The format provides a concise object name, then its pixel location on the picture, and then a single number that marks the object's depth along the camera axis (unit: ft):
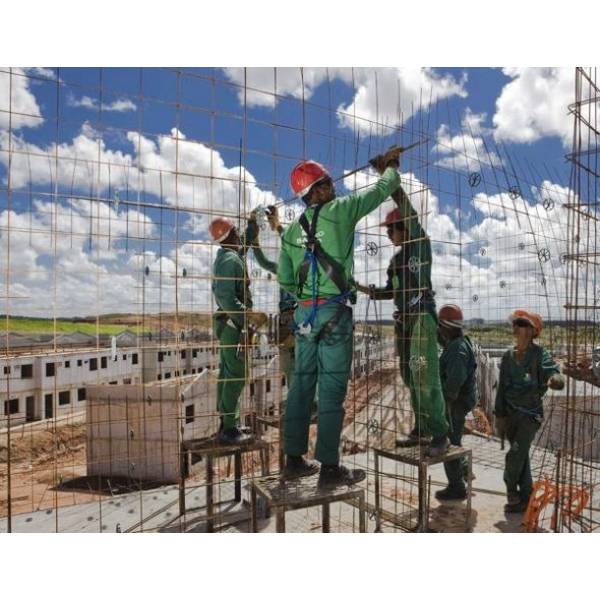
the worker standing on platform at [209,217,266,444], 14.26
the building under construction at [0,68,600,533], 11.50
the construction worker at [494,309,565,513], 14.14
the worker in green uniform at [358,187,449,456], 12.52
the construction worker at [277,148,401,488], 9.82
